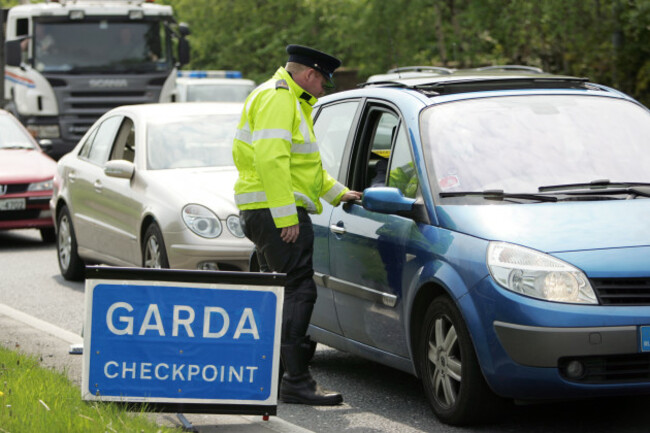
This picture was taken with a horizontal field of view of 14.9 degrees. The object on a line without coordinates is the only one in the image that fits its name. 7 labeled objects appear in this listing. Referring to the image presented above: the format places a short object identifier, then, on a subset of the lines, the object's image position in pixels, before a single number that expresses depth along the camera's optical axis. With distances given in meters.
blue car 10.48
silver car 18.11
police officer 11.89
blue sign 10.46
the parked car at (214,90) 56.66
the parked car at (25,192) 27.74
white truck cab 40.06
